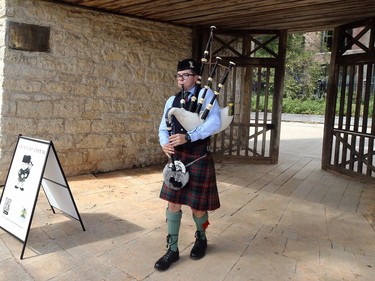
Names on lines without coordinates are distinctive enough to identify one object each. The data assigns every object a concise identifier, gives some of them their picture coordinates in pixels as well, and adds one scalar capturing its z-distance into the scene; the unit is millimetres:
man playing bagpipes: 2586
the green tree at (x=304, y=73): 20964
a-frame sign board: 2827
